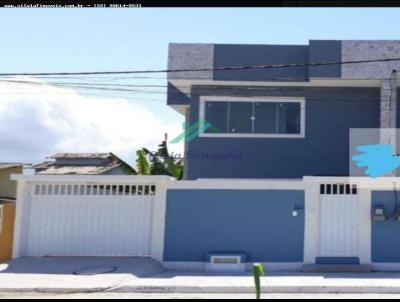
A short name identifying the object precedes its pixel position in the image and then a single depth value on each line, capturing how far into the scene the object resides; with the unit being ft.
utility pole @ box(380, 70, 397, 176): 52.08
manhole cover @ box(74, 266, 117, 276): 34.19
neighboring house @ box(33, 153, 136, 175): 61.11
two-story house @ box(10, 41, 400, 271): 37.99
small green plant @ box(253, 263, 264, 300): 13.11
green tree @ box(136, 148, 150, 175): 67.21
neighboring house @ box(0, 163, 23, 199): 68.59
